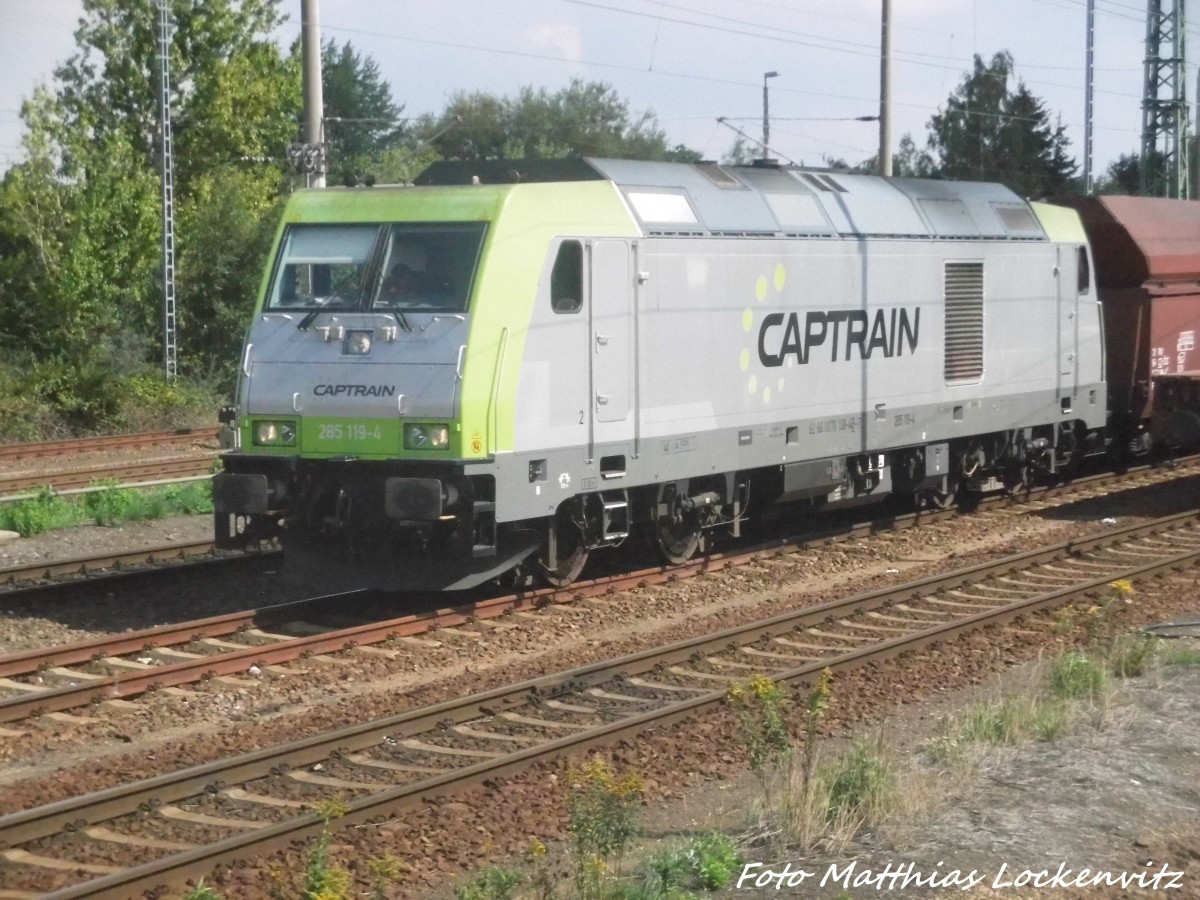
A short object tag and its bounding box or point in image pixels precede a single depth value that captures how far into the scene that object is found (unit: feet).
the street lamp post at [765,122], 151.44
